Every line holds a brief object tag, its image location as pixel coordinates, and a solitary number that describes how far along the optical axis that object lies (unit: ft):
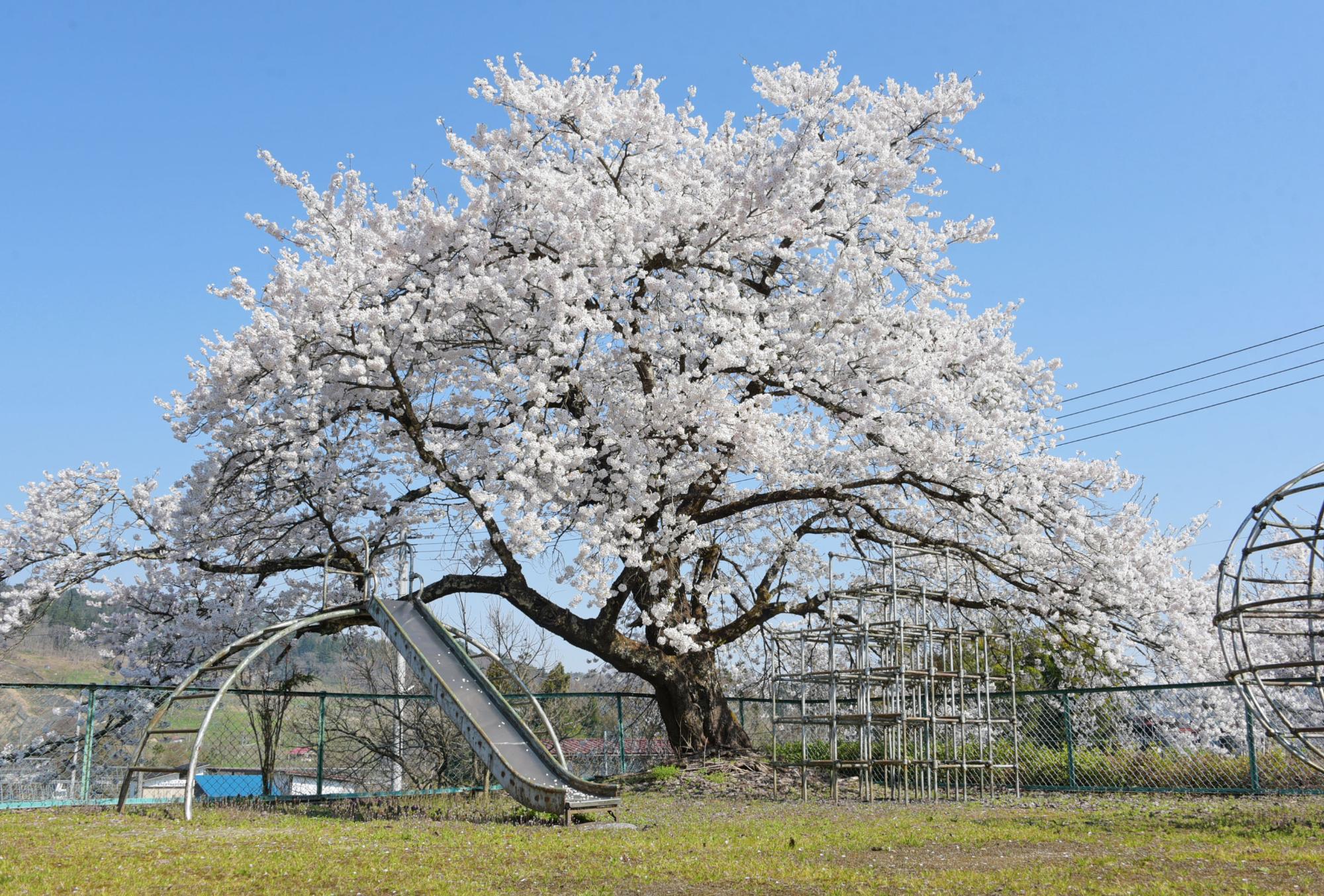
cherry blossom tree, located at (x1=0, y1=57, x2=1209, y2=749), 46.85
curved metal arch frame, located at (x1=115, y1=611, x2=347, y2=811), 37.63
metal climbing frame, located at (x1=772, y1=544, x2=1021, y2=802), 44.98
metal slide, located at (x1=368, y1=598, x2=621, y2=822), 35.63
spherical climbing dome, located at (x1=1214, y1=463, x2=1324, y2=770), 22.86
